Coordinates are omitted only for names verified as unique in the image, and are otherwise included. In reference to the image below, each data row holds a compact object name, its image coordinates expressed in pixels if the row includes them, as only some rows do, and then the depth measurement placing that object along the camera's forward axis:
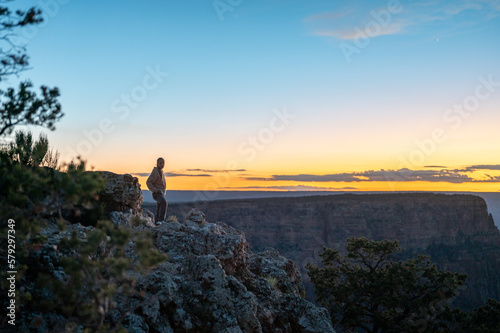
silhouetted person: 14.56
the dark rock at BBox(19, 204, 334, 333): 8.97
